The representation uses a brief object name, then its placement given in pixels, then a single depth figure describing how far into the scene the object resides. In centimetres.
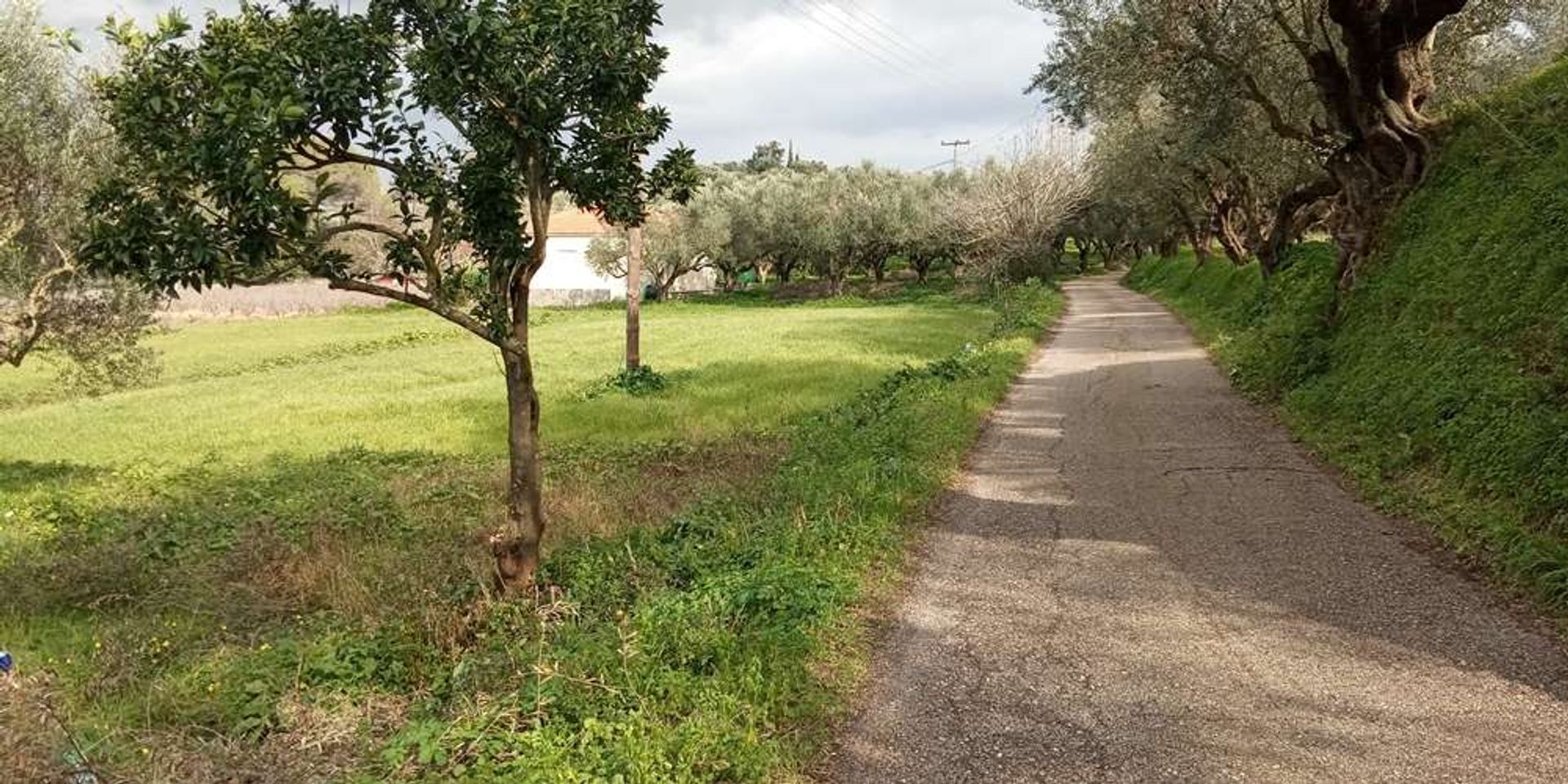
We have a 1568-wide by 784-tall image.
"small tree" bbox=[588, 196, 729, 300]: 5753
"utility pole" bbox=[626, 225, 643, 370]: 1909
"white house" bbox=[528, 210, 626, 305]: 6512
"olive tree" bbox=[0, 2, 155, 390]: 1107
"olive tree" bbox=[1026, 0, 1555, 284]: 1262
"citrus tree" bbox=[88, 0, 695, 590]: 503
